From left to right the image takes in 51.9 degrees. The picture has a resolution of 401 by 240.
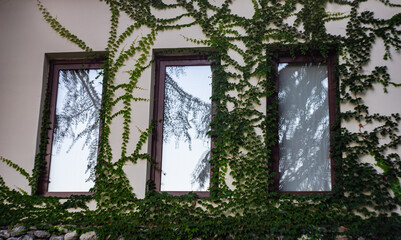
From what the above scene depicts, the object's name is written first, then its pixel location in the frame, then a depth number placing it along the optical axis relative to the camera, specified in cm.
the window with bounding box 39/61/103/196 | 494
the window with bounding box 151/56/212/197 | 482
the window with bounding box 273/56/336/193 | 470
